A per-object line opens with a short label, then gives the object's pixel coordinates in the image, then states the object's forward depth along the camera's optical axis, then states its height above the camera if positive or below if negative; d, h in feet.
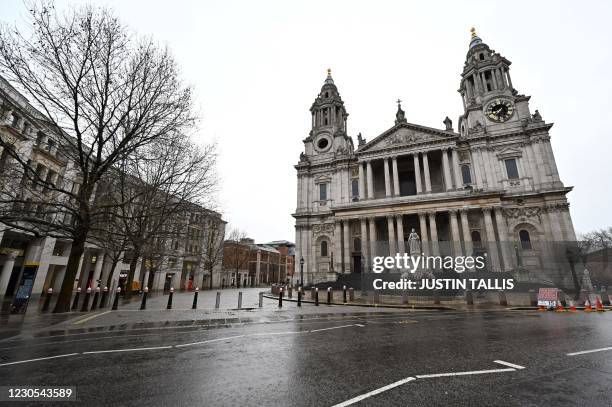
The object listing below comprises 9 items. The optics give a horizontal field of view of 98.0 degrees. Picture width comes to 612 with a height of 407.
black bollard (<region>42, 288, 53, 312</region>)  40.40 -4.28
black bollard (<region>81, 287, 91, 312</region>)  41.84 -4.12
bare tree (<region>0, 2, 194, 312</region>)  32.63 +23.72
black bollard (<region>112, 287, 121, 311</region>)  44.82 -4.60
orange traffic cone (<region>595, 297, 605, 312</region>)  46.75 -3.43
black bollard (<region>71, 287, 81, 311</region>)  42.07 -4.44
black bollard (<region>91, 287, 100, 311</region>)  45.12 -4.32
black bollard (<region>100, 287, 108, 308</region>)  48.58 -3.98
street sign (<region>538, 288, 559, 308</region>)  49.75 -2.22
